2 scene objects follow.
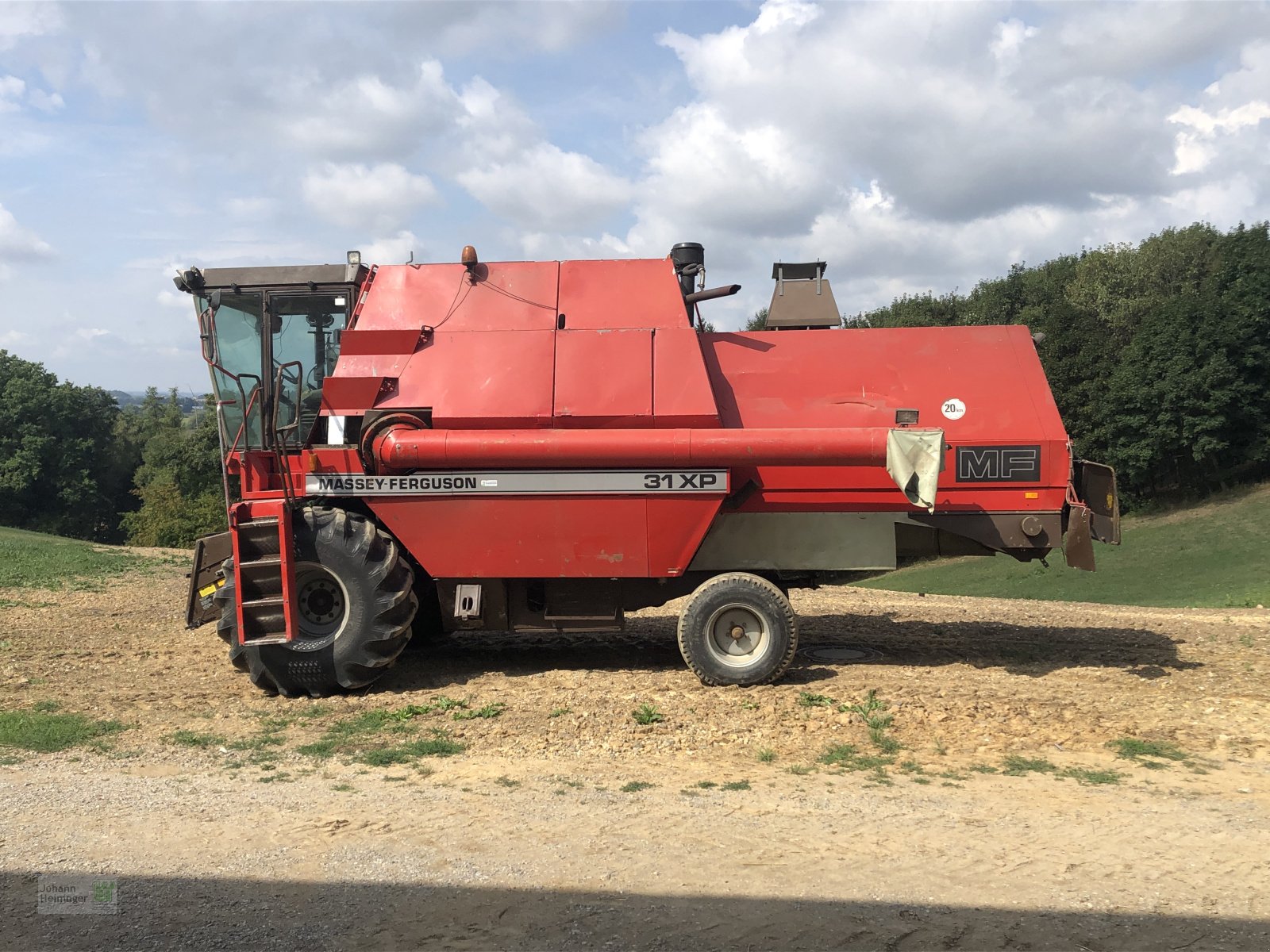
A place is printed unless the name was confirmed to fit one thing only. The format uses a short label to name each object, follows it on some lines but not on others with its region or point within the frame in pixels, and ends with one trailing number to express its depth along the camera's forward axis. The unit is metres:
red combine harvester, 7.69
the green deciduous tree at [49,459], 56.03
